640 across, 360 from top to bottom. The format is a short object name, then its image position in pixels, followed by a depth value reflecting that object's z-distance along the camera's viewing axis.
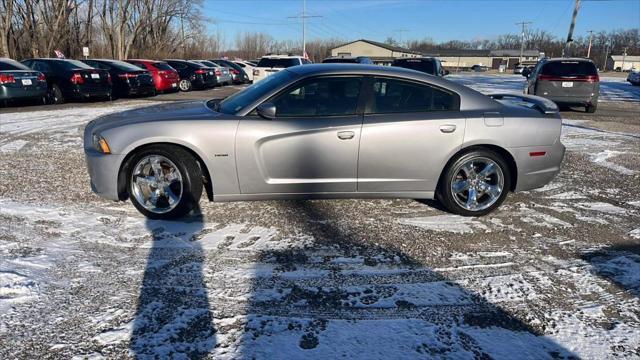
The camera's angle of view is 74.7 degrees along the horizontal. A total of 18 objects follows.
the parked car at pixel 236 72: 26.56
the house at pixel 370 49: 89.38
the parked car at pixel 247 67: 28.08
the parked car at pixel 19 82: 11.63
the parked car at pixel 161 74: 17.89
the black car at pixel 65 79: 13.33
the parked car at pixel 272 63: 18.25
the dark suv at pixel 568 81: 12.85
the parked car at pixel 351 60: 16.19
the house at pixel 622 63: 98.56
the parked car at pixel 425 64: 13.77
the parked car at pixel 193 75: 20.80
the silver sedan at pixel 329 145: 3.90
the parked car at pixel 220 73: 22.18
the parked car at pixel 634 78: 33.01
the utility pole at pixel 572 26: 30.91
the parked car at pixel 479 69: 76.28
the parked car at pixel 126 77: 15.55
